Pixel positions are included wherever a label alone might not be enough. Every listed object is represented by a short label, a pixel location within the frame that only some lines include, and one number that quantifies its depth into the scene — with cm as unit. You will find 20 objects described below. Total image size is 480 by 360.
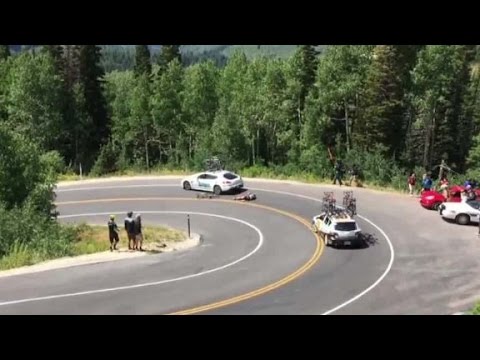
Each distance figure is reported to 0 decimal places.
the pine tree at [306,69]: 5453
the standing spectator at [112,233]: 2777
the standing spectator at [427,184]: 3700
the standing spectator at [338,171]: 4109
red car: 3388
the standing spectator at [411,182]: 3712
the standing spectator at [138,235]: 2742
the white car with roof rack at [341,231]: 2762
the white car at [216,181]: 3934
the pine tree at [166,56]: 6800
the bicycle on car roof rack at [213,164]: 4838
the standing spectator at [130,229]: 2730
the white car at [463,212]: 3088
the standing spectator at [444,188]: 3568
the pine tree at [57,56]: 6275
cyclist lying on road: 3800
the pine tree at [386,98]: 4931
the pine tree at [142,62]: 7031
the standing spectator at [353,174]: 4141
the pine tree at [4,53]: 7275
